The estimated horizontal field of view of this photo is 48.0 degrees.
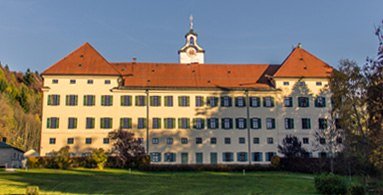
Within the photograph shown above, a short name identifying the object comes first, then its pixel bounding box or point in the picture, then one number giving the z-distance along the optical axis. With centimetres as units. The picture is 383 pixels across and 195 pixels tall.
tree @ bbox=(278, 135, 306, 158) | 4191
